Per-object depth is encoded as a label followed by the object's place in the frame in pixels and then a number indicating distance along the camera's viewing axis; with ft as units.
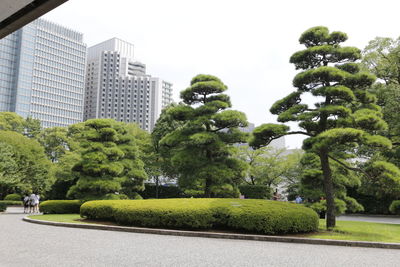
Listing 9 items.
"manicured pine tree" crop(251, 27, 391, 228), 38.34
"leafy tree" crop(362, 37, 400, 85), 57.88
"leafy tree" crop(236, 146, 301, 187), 93.15
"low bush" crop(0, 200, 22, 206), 107.39
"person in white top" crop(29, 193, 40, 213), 72.64
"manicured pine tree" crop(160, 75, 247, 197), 51.47
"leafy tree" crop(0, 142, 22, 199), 77.56
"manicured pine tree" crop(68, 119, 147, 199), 60.49
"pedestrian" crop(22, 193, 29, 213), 75.66
